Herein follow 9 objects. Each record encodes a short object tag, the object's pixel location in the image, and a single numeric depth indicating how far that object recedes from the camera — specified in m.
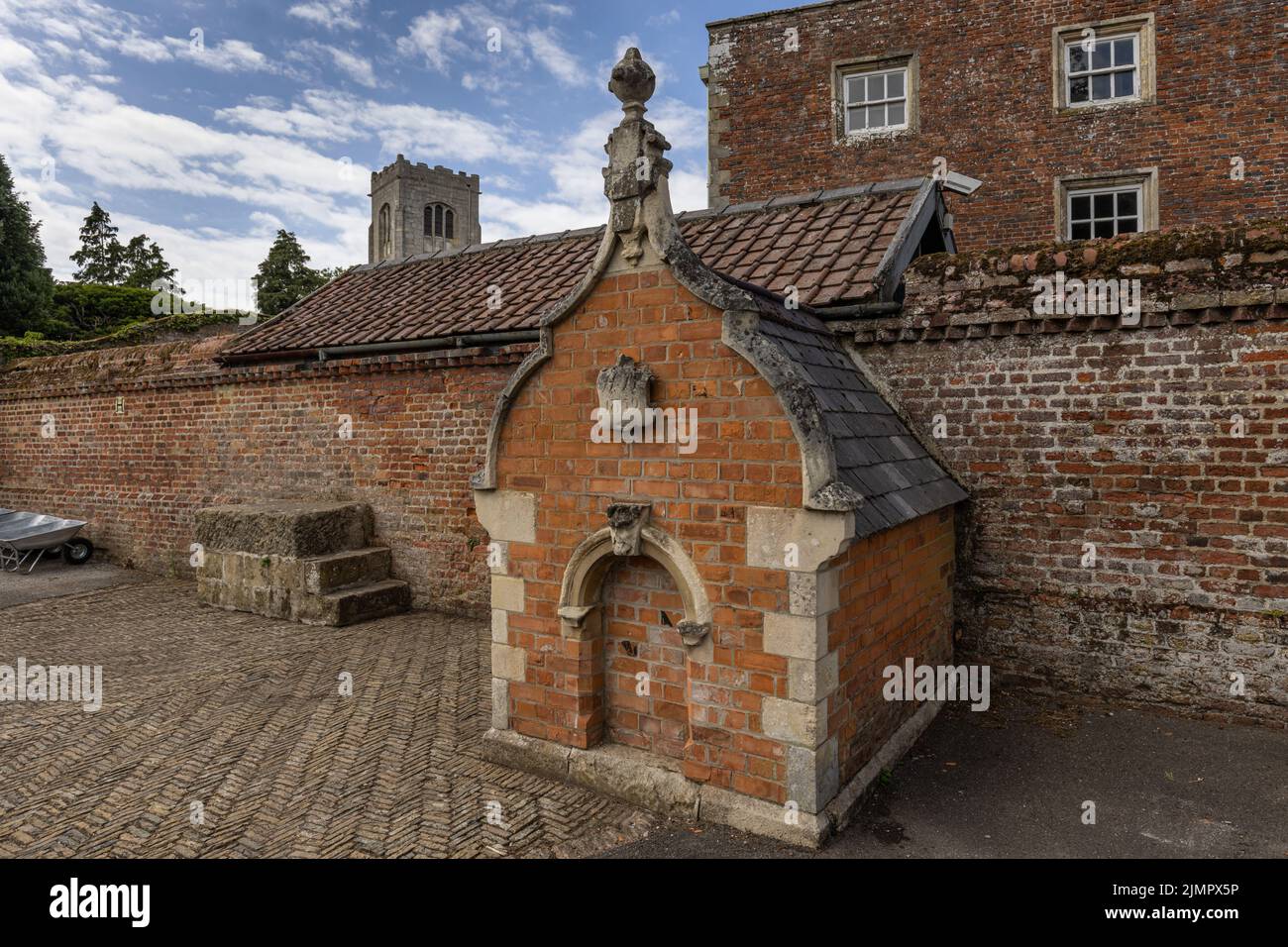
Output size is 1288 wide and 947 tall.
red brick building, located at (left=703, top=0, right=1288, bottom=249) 13.55
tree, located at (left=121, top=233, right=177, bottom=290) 47.84
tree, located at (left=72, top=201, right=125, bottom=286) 49.62
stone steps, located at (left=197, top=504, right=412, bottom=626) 9.62
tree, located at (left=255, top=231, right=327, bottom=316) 41.31
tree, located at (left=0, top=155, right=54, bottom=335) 31.00
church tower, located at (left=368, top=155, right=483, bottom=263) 52.47
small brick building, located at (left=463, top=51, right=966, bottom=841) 4.38
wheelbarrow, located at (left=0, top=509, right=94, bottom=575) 13.31
